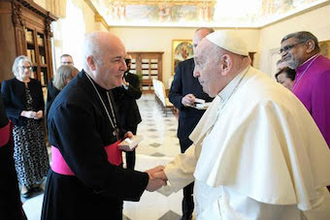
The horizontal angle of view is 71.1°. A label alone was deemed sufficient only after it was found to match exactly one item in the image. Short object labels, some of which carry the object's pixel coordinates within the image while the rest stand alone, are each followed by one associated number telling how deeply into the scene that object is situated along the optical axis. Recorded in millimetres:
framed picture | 14554
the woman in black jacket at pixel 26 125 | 3043
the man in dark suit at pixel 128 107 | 2906
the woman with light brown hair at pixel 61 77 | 3182
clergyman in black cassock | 1131
